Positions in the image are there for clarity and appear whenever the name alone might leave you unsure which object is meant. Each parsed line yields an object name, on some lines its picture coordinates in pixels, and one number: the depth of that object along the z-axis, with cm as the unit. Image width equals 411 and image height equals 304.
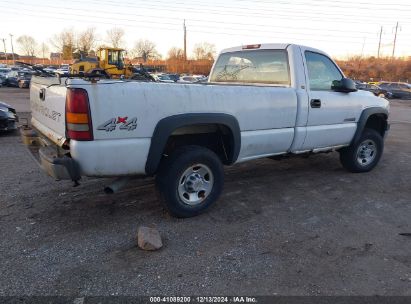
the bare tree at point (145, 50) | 8166
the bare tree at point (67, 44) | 8323
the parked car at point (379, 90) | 3312
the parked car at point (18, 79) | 2872
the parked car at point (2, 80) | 3030
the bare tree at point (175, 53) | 7079
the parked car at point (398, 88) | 3375
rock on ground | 343
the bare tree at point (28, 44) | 12238
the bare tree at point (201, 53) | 7931
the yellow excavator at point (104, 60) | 2835
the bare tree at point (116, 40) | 7788
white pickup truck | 334
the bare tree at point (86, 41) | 8229
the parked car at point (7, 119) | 873
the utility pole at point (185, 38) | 5378
